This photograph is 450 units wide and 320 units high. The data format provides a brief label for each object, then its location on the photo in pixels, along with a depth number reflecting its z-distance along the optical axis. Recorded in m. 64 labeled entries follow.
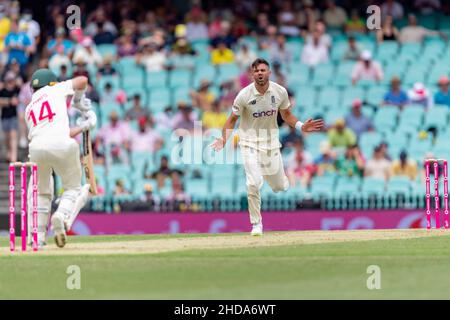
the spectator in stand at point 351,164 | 25.36
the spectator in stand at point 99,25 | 30.36
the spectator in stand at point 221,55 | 29.25
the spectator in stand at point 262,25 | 30.19
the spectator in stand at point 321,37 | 29.12
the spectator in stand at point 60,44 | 29.17
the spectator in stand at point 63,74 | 27.81
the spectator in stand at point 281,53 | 28.83
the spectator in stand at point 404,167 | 25.15
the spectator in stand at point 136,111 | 27.53
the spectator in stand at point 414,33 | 29.39
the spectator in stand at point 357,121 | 26.56
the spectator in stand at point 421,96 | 27.39
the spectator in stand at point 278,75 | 27.70
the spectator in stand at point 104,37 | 30.17
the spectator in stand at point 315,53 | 28.97
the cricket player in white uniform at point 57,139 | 15.32
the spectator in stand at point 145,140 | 26.67
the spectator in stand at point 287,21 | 30.08
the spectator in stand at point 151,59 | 29.41
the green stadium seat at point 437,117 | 26.69
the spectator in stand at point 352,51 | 28.92
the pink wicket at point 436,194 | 17.84
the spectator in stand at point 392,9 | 30.41
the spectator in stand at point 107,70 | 29.19
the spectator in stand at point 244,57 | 28.75
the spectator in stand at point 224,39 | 29.61
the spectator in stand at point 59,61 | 28.45
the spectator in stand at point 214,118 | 26.77
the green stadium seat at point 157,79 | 29.09
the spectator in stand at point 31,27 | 29.66
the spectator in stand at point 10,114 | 27.03
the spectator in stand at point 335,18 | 30.39
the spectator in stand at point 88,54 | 28.98
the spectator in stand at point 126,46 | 29.89
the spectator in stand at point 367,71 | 28.34
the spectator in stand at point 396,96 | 27.47
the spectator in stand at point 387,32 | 29.42
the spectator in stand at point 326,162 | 25.55
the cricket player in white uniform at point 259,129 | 17.61
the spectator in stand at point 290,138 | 26.00
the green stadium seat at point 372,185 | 25.00
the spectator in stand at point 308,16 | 30.09
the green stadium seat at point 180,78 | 28.92
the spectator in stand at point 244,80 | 28.00
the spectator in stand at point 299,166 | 25.27
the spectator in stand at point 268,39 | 29.22
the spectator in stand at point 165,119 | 27.14
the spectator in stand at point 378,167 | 25.22
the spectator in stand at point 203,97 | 27.56
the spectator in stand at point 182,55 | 29.36
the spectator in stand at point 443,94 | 27.33
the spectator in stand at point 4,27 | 30.10
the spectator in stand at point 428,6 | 30.84
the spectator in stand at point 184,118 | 26.88
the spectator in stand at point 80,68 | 28.10
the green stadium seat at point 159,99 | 28.06
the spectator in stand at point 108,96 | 28.39
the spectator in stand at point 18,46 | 29.23
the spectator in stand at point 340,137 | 26.00
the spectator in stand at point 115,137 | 26.69
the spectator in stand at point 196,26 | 30.19
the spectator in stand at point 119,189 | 25.49
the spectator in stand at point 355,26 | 29.97
